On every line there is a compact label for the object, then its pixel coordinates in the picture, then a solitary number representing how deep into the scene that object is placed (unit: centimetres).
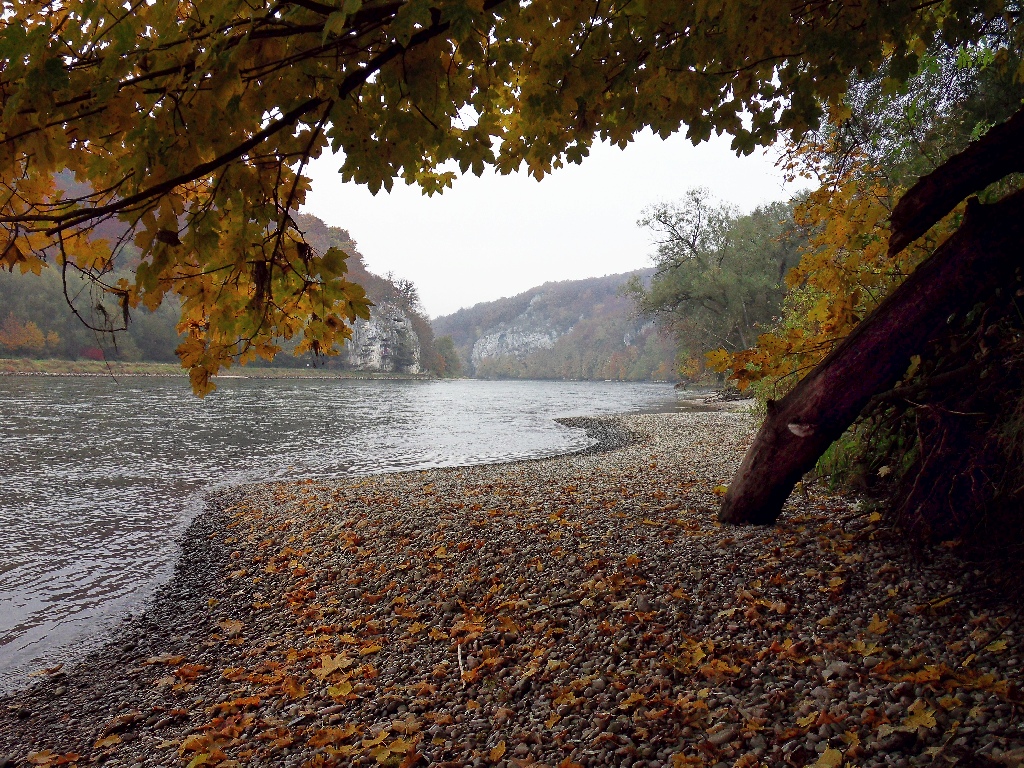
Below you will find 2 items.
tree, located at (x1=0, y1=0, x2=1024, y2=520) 178
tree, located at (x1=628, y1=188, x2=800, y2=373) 2864
